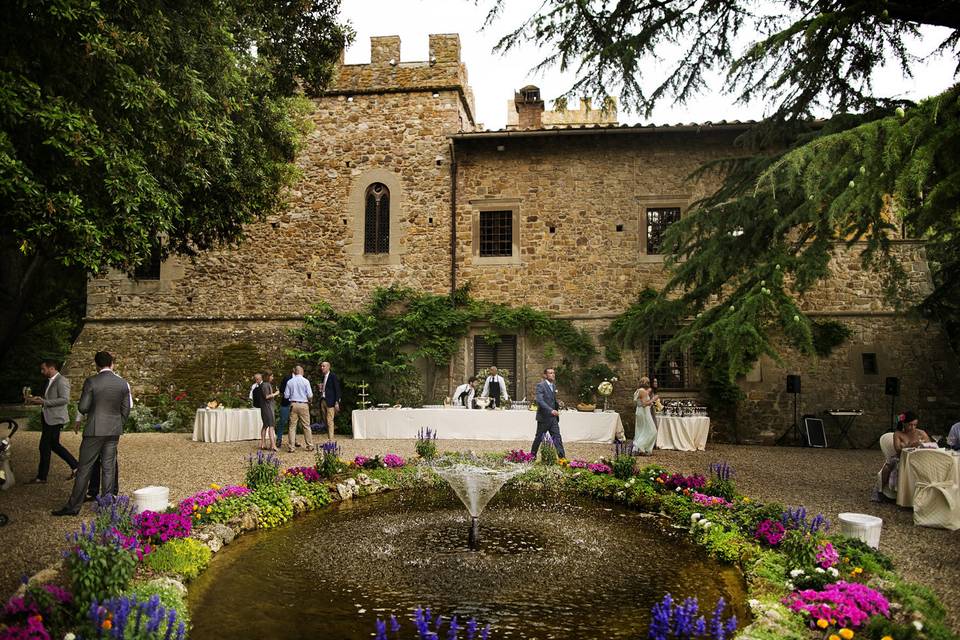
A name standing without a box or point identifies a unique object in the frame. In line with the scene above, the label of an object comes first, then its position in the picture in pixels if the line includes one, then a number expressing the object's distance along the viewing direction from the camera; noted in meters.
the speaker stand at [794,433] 13.84
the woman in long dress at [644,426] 11.16
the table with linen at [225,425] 12.50
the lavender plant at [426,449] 9.50
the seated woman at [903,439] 7.42
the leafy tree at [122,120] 5.52
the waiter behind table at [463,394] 13.45
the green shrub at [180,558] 4.77
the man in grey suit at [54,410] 7.64
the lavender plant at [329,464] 8.03
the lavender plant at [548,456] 9.20
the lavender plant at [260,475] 7.08
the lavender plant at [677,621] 3.01
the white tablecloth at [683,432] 12.15
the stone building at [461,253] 14.22
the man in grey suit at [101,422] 6.38
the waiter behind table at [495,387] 13.29
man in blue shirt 10.88
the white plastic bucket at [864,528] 5.27
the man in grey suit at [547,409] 9.60
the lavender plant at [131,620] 3.10
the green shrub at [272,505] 6.55
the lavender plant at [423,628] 2.67
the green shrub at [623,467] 8.31
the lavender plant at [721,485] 7.08
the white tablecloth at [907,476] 6.99
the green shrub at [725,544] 5.47
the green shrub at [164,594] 3.98
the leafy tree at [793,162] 5.84
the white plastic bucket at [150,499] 5.84
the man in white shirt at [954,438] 7.30
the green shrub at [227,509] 6.07
